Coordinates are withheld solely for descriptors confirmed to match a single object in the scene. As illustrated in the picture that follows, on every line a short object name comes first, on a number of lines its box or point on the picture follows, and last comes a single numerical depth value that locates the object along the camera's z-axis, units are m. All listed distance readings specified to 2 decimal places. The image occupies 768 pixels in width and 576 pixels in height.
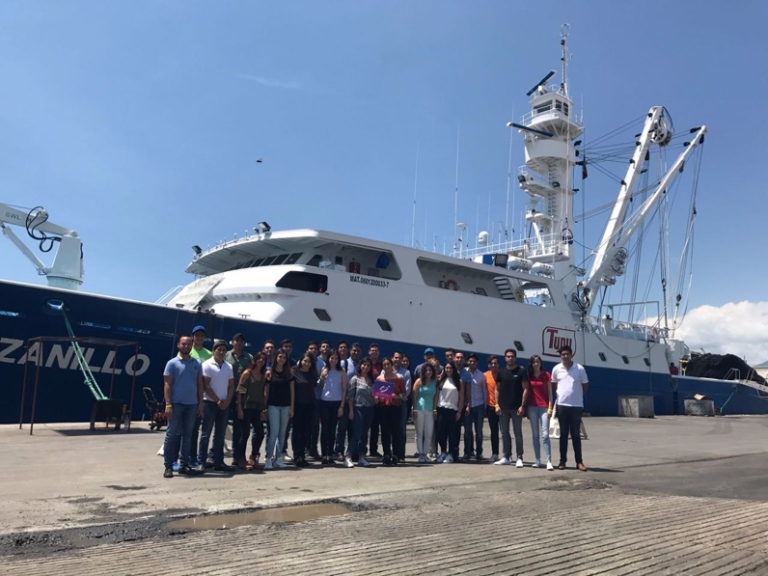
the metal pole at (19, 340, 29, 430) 10.03
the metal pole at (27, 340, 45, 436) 9.48
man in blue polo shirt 6.08
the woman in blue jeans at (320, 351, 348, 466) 7.38
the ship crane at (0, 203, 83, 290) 16.64
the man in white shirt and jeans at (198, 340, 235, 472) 6.50
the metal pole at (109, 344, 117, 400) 10.94
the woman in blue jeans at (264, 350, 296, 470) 6.89
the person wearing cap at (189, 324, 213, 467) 6.45
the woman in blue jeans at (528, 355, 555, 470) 7.65
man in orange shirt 8.16
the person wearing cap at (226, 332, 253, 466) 6.86
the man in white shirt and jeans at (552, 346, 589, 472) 7.52
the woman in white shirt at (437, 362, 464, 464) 7.99
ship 11.05
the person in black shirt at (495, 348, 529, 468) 7.75
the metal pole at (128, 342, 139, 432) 10.31
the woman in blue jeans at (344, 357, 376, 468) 7.36
